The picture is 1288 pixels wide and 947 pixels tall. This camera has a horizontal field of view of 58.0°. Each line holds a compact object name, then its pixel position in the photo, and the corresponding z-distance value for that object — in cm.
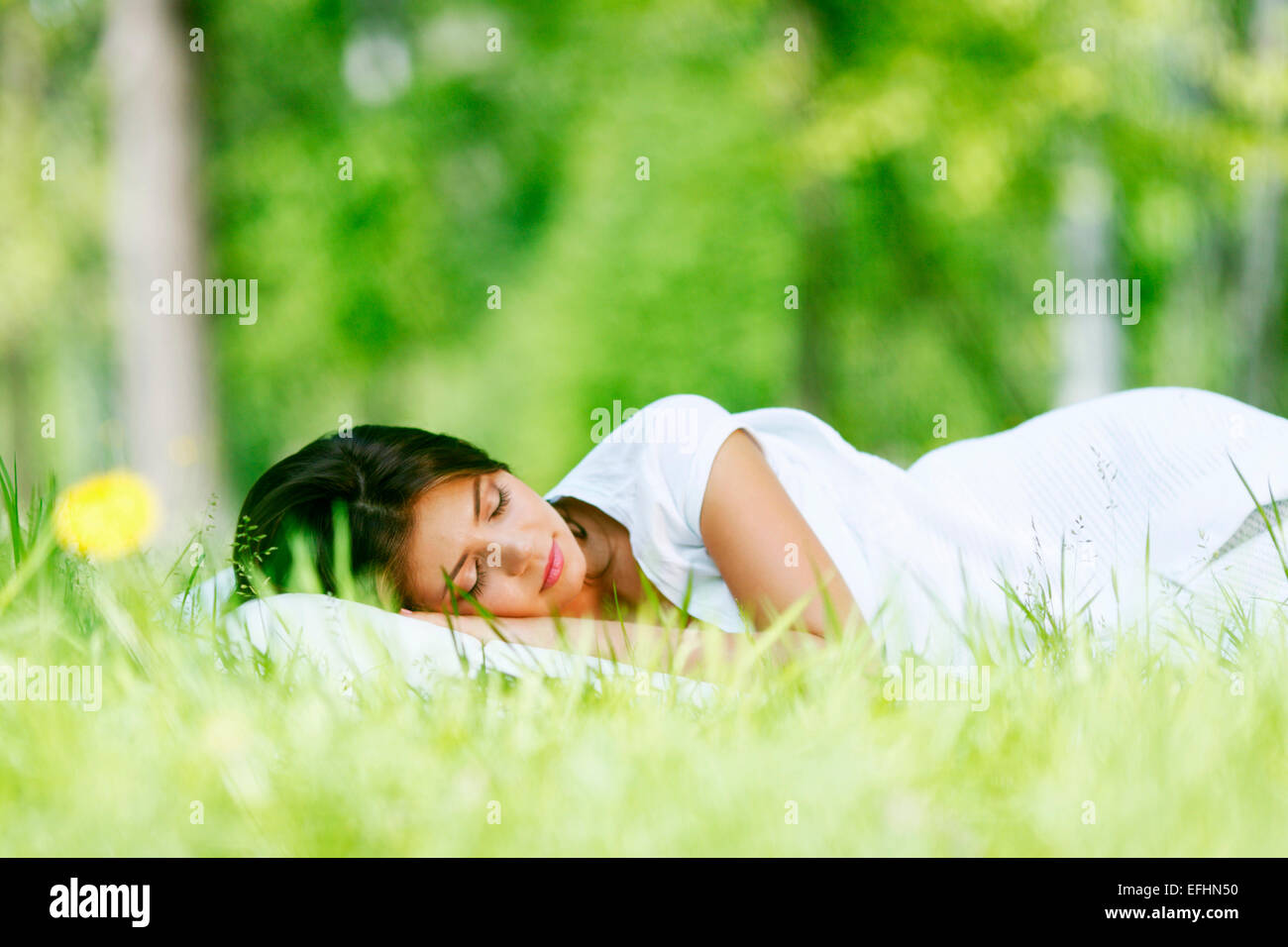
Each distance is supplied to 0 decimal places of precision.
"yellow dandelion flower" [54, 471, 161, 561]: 233
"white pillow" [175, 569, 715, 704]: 187
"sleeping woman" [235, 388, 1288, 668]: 233
